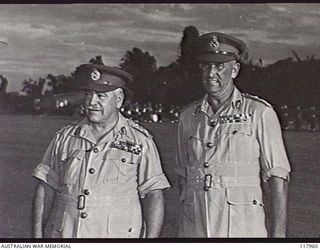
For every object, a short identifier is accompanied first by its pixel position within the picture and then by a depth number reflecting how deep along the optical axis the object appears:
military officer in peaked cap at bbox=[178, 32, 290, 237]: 2.56
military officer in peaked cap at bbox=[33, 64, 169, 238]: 2.59
